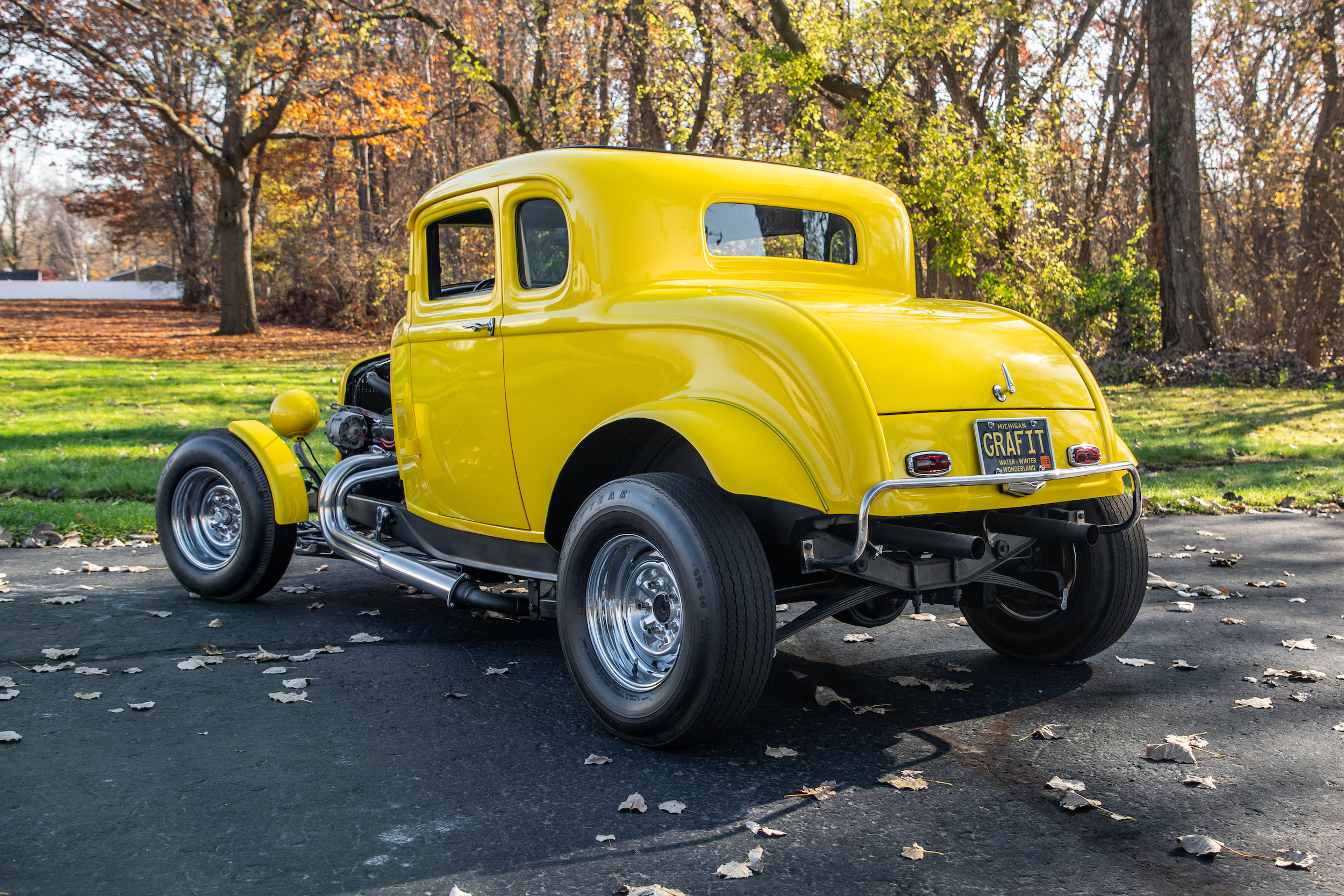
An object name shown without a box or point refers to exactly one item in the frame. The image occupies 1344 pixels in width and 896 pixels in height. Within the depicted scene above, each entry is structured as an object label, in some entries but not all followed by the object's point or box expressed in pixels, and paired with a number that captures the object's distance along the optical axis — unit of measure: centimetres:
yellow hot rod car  362
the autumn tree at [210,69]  2003
